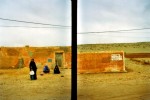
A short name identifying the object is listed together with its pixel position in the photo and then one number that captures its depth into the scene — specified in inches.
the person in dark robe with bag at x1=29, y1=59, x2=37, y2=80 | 373.0
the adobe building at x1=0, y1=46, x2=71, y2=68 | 687.4
